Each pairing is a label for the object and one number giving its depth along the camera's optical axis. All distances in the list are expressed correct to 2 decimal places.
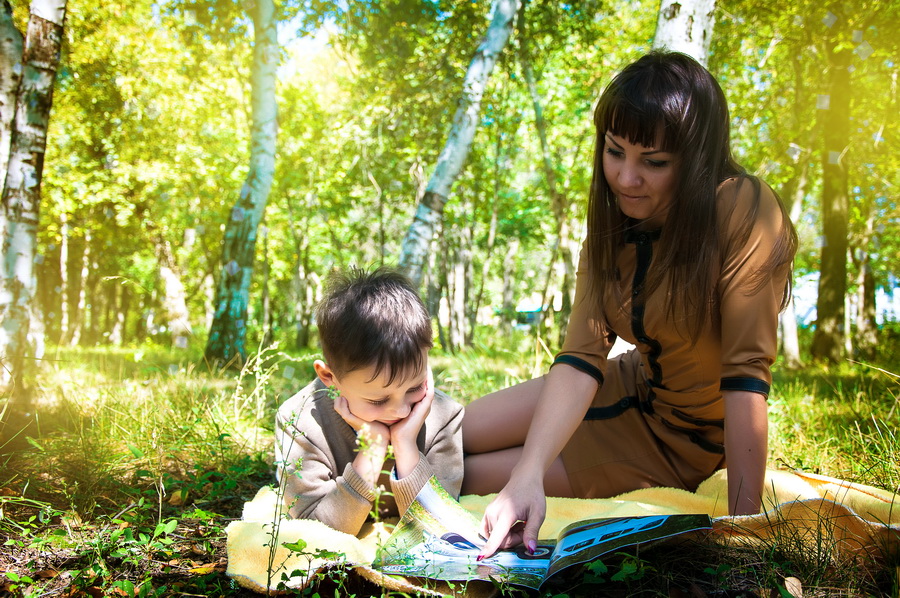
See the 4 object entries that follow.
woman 1.80
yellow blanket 1.61
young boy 1.89
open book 1.54
